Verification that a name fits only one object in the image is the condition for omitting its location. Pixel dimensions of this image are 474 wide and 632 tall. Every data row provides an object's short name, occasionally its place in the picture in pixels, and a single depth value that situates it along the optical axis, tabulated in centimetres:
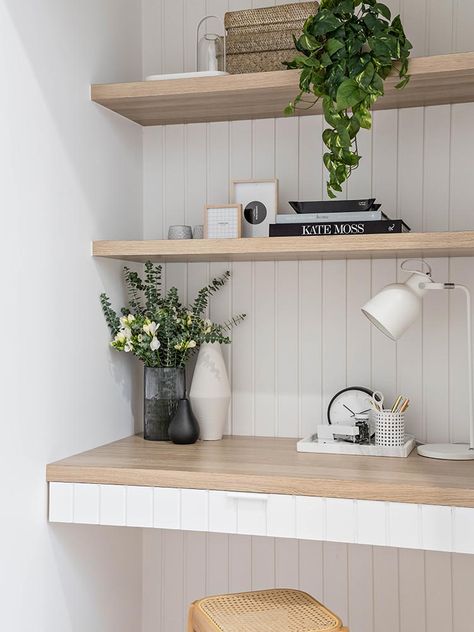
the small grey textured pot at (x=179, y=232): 235
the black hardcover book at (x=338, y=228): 205
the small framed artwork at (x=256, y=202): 233
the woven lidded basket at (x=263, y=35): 216
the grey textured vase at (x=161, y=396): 234
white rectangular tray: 213
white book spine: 208
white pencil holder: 215
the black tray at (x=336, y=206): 212
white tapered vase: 234
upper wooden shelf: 199
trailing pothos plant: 194
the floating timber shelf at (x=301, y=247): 196
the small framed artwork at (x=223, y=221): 228
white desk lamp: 210
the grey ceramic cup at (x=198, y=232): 243
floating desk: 176
